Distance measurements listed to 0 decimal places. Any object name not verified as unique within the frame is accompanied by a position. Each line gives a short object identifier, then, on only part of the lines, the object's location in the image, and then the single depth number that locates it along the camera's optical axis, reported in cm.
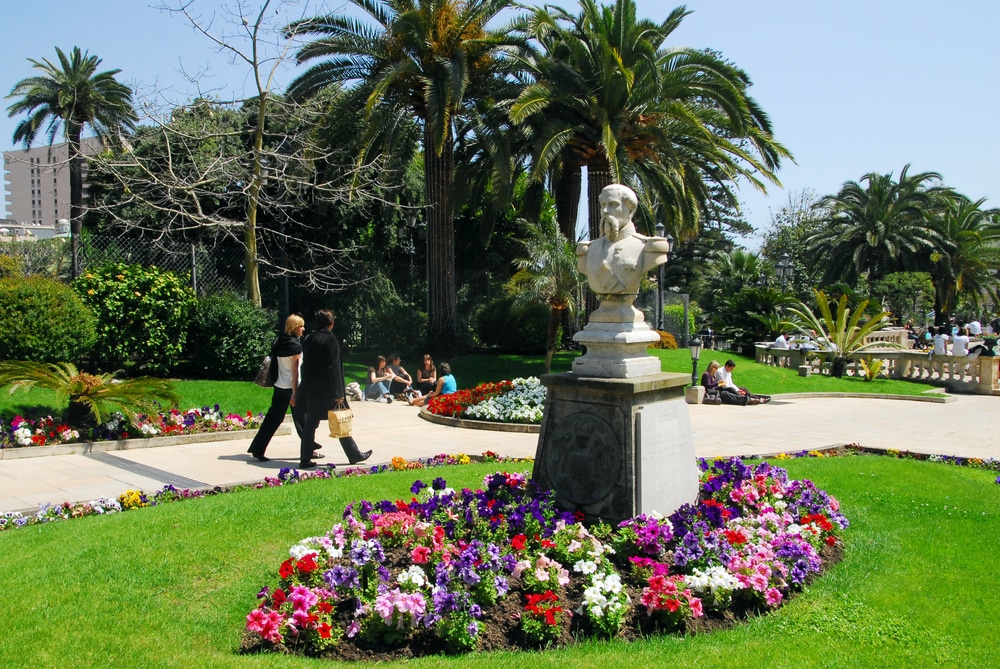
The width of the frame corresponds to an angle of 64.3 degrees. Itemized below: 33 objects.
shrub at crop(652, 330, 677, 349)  2409
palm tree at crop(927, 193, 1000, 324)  4234
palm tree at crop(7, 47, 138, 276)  2811
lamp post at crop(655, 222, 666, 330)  2296
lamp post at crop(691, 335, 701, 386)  1702
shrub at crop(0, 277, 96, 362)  1135
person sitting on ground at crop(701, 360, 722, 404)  1716
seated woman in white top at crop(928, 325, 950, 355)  2342
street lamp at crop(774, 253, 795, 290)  2648
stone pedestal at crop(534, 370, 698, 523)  544
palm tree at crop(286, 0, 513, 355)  1731
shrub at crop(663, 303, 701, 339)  2739
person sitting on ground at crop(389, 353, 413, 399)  1673
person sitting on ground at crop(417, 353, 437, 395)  1675
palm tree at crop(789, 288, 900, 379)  2280
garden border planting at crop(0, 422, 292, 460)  929
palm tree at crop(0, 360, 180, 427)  1006
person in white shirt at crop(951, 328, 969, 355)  2292
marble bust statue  584
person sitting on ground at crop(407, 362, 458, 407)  1541
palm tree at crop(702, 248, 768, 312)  3083
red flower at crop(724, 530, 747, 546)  512
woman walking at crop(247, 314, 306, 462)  910
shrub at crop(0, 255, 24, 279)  2590
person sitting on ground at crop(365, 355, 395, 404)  1650
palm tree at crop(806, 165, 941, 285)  4156
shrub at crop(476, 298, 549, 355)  2228
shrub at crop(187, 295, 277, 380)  1488
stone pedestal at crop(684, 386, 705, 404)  1716
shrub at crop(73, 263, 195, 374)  1354
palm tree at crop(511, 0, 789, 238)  1747
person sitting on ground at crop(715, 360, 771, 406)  1714
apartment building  10150
